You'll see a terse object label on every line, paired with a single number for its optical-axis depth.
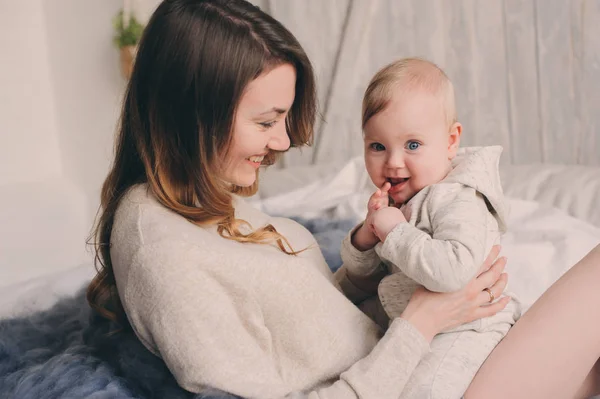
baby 1.21
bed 1.29
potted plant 3.67
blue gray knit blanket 1.25
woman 1.14
